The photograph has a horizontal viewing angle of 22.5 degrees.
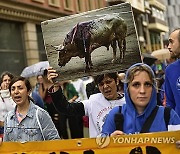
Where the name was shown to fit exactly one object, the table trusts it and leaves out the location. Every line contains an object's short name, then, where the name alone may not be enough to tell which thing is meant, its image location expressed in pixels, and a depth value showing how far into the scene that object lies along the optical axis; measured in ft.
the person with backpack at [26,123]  13.70
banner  10.71
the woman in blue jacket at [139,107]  10.22
